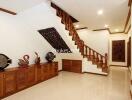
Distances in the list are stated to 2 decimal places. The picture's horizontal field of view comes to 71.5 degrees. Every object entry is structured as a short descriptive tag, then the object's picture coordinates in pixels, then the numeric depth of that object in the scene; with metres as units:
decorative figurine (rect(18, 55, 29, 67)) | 3.38
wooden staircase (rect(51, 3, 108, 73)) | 3.48
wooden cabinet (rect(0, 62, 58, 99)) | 2.67
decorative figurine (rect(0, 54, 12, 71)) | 2.73
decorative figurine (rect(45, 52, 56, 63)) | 4.53
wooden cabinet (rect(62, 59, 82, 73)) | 5.16
